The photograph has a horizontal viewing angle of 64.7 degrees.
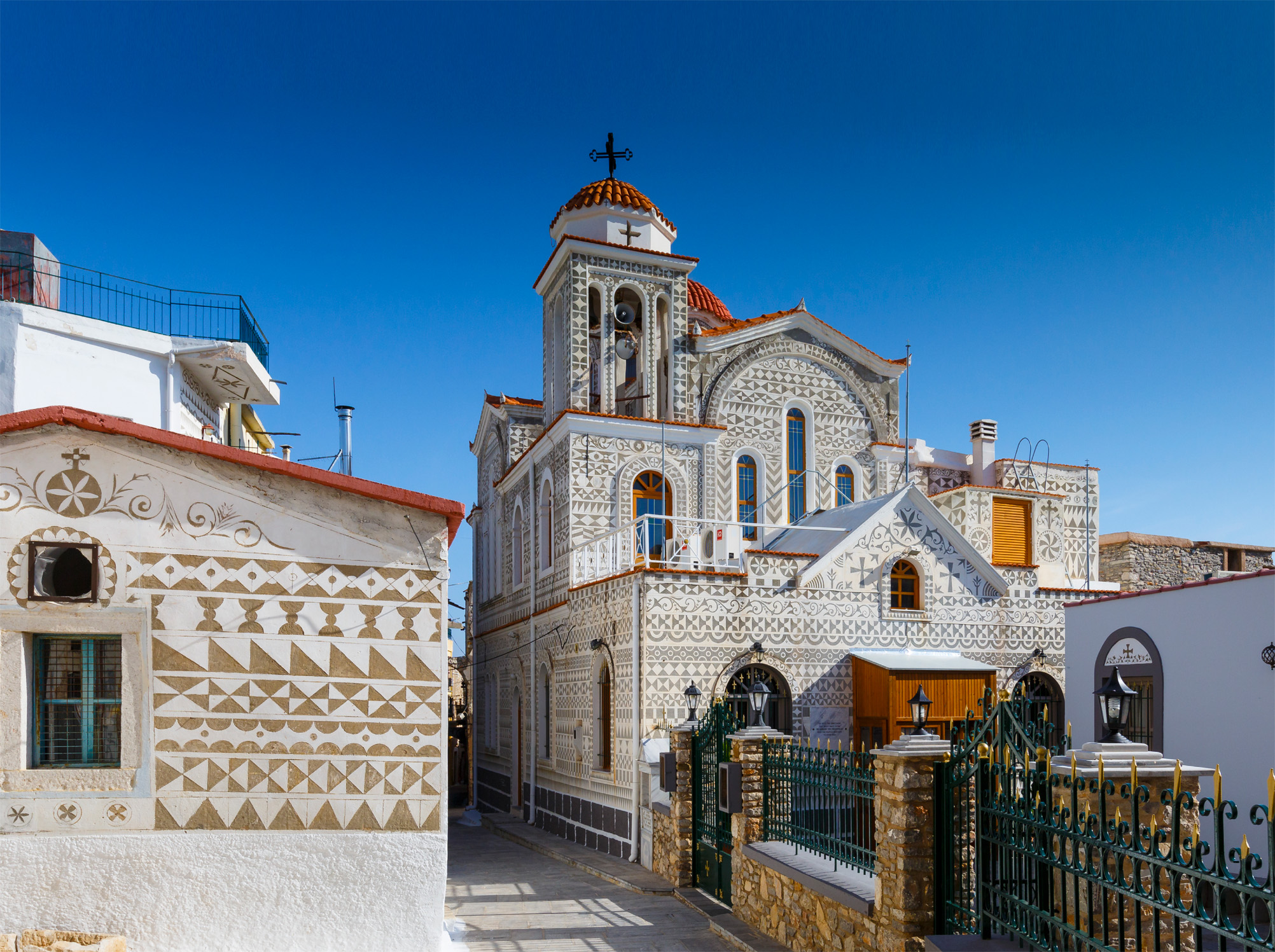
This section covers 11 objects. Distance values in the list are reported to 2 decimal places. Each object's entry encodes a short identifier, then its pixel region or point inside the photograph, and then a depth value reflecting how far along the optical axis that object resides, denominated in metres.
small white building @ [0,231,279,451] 11.91
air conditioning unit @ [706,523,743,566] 16.92
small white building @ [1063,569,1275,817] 10.90
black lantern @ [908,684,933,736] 7.43
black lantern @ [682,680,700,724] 12.70
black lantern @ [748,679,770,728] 10.88
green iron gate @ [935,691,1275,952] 4.54
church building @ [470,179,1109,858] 15.09
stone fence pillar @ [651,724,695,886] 12.34
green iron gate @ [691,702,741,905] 11.24
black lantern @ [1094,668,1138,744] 5.98
